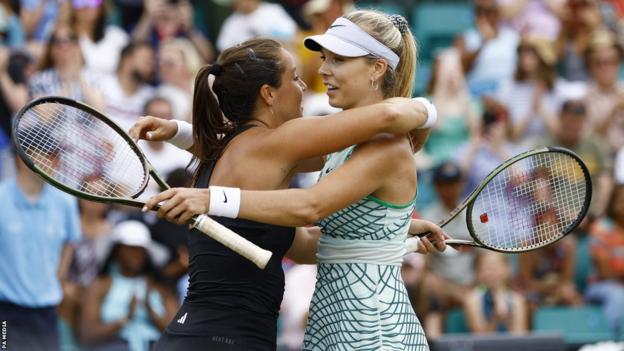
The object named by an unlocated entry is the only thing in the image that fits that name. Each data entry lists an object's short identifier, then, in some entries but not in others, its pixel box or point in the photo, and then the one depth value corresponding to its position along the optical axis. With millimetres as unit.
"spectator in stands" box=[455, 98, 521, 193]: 17734
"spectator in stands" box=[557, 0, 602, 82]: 20172
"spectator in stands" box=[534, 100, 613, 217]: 18516
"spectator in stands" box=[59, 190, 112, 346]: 15102
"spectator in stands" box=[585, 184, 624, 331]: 16953
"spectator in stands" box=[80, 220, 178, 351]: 14758
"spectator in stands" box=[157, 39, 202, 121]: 17187
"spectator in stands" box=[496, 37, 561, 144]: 18781
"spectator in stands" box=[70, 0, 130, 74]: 17187
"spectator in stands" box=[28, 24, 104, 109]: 16187
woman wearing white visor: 8016
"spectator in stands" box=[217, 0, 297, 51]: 18375
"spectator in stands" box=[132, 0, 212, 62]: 17969
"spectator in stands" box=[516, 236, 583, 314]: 17219
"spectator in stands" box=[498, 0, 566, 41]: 20219
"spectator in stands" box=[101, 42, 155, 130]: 16672
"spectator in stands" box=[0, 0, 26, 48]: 17047
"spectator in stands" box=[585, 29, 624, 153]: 19094
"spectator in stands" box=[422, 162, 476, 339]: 16125
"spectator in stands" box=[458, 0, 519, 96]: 19266
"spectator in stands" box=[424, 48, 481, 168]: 18422
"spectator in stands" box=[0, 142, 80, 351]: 14156
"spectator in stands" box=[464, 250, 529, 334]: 16312
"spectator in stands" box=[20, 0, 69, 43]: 17156
